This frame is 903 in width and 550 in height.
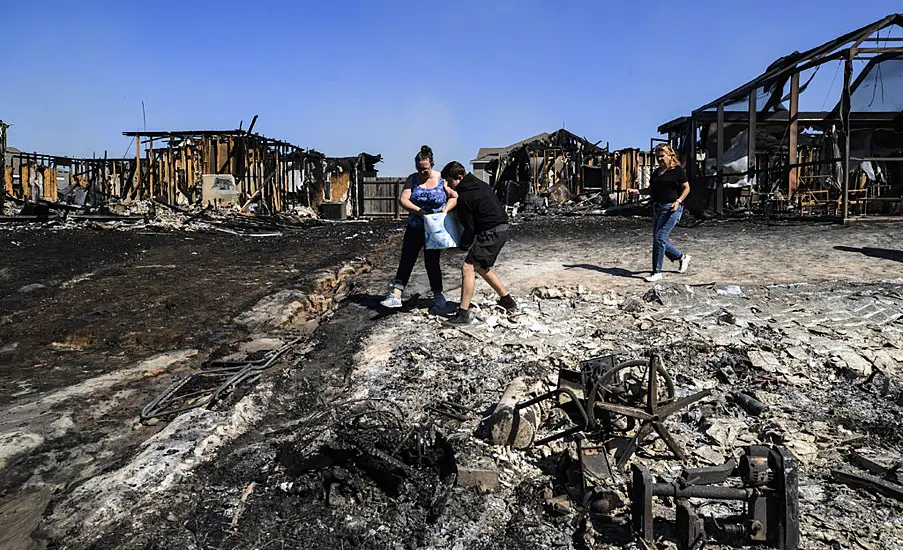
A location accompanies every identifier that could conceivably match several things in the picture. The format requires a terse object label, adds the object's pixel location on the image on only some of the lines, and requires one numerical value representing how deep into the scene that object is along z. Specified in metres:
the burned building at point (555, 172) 26.56
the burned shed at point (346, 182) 28.40
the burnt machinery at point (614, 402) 3.49
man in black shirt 6.00
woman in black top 7.13
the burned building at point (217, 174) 23.33
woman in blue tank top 6.25
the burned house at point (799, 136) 13.48
